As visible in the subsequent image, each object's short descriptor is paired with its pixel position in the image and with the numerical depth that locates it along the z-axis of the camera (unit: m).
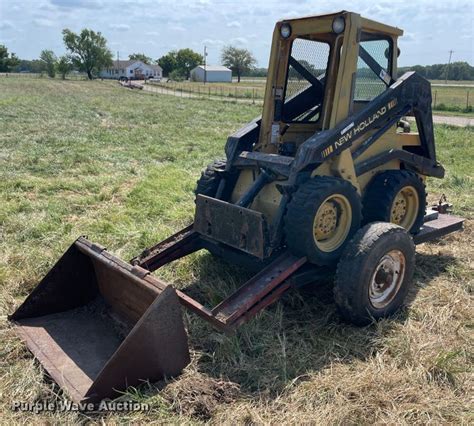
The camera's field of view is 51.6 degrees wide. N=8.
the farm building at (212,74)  102.00
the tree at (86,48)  95.17
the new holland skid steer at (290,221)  3.49
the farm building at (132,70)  117.56
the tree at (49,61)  97.00
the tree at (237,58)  105.62
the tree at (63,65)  91.12
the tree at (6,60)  93.62
